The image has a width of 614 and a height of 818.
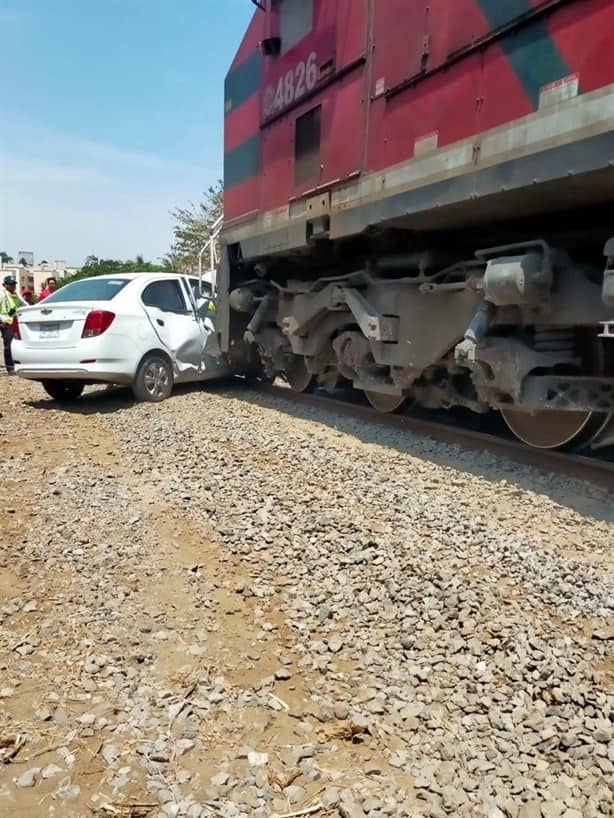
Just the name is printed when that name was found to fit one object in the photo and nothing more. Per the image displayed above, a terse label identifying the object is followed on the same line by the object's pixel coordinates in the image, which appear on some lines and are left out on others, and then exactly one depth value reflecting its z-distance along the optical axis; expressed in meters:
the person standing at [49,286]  14.81
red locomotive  3.89
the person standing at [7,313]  12.24
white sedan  7.86
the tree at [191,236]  31.77
